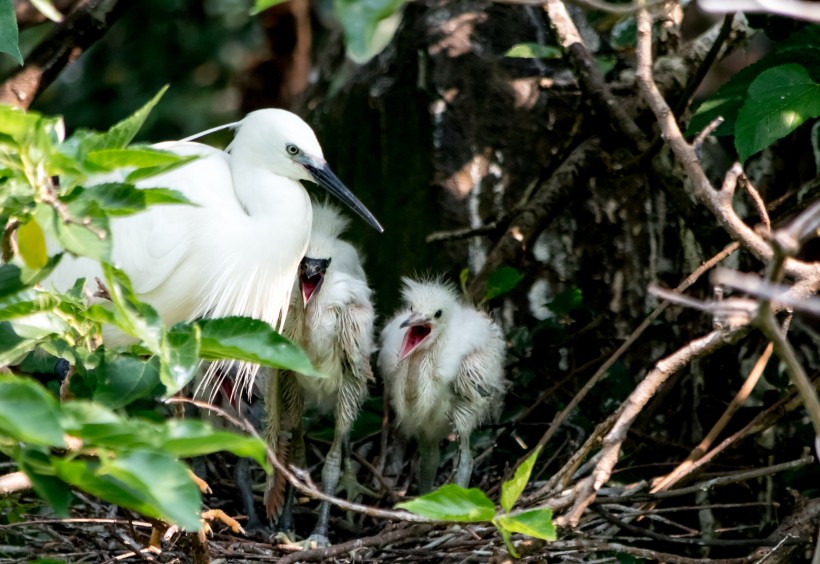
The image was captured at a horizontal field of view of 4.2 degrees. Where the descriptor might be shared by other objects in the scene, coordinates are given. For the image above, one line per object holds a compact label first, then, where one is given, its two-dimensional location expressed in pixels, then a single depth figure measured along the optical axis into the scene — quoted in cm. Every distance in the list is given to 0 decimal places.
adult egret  990
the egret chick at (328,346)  997
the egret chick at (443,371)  998
